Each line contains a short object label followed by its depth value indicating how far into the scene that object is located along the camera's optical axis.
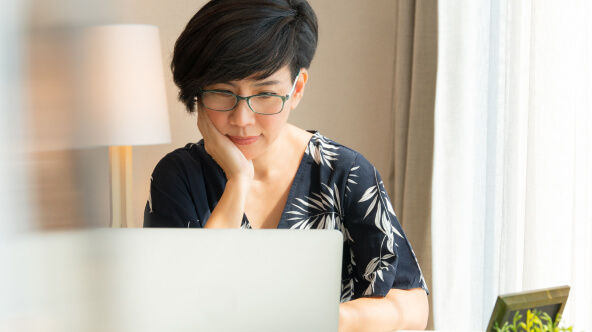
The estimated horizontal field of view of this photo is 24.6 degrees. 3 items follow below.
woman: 1.86
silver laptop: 1.25
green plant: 1.43
